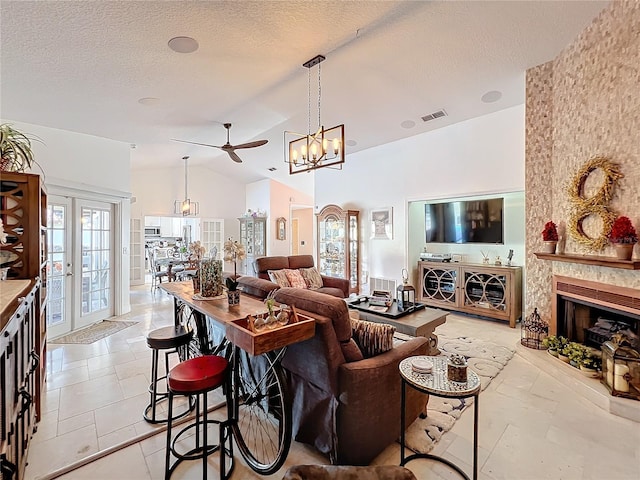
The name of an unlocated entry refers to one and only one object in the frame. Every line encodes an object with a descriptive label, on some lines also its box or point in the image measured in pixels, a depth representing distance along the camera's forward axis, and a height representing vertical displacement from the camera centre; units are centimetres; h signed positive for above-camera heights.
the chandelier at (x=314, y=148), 330 +104
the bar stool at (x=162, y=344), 233 -81
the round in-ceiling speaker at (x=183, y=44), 271 +178
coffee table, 307 -87
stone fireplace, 267 -73
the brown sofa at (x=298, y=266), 512 -48
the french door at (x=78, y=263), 425 -36
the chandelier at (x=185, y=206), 806 +94
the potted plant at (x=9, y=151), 217 +65
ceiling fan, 462 +146
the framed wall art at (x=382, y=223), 611 +33
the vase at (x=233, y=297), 212 -41
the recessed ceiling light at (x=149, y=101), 378 +175
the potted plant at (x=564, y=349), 308 -114
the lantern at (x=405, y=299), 365 -73
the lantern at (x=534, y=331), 356 -108
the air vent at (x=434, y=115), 460 +193
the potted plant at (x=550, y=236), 337 +4
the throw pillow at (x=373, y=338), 207 -68
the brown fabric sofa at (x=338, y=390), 179 -93
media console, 466 -82
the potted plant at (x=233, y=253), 229 -11
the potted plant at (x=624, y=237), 251 +2
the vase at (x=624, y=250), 251 -9
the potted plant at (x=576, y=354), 294 -113
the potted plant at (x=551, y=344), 324 -115
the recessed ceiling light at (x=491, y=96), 404 +194
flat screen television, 497 +32
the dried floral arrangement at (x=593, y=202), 274 +36
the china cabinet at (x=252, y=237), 906 +7
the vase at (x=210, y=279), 234 -31
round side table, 161 -80
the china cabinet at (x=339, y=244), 655 -11
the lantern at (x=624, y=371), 246 -108
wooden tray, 147 -49
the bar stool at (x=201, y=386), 171 -84
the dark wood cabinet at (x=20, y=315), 137 -42
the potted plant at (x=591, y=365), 278 -118
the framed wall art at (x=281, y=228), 911 +34
